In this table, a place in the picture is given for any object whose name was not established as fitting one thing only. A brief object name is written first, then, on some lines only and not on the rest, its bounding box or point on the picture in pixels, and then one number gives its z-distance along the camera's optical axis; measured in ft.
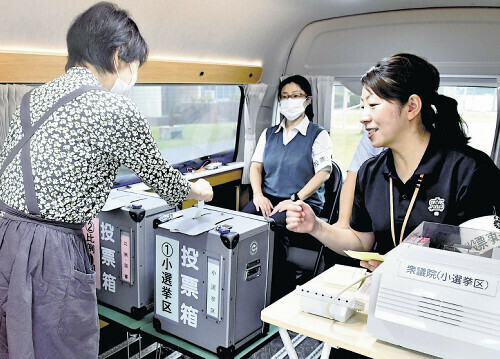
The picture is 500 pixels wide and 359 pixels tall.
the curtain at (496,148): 13.73
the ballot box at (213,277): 6.77
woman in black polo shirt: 6.27
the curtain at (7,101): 8.71
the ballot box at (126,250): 7.79
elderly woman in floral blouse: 5.37
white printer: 4.18
